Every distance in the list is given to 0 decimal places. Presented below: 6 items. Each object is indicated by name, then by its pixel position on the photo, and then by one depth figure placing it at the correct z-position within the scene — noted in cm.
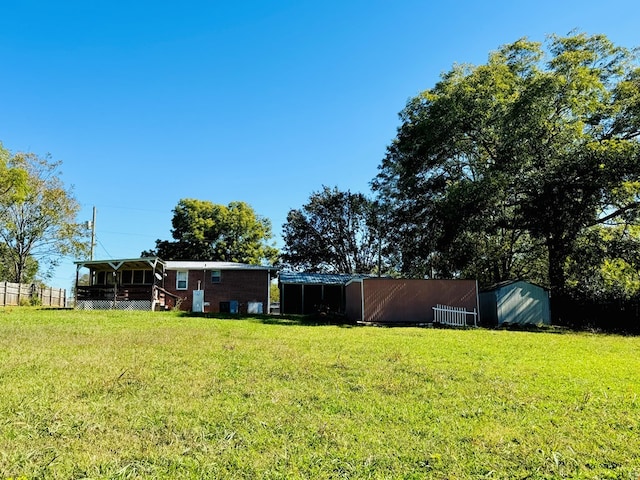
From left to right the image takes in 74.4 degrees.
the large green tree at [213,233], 4194
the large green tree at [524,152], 1781
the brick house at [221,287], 2455
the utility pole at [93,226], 2928
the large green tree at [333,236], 3909
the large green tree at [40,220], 3097
